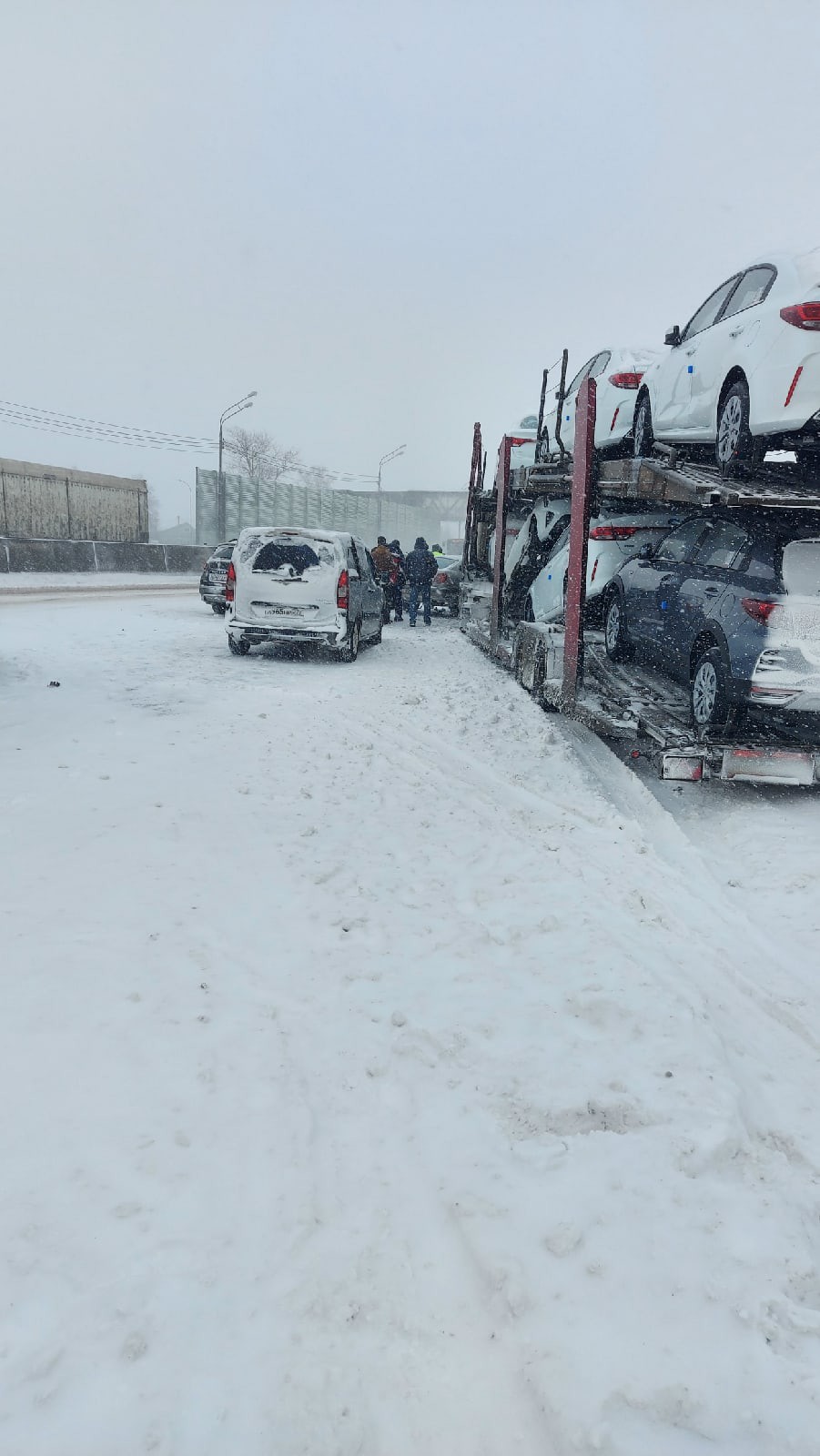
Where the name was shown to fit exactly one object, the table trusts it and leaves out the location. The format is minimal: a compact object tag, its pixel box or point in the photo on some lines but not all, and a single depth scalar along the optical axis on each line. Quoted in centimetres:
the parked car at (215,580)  1783
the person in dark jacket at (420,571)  1667
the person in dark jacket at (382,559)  1705
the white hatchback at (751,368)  561
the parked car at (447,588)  1980
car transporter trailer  565
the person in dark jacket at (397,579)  1753
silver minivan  1106
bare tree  7356
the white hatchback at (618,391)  943
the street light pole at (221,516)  4294
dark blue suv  553
